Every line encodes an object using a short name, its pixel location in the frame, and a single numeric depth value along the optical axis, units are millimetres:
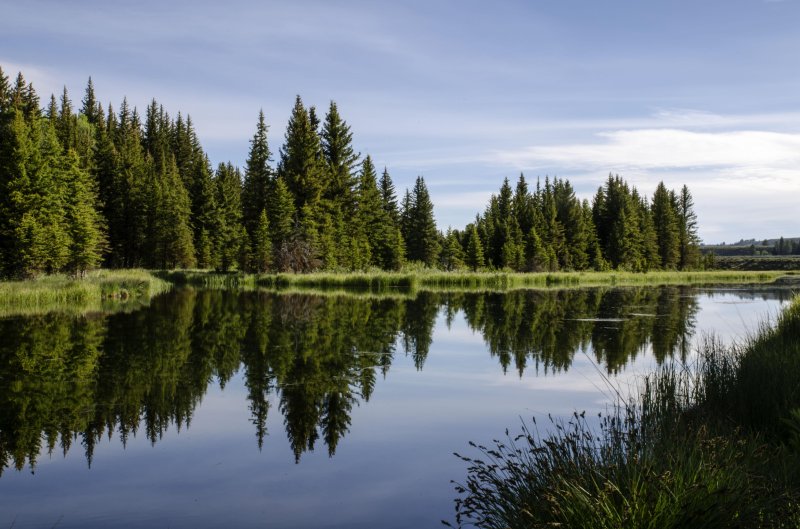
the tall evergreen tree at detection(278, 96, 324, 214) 58969
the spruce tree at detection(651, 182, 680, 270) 82750
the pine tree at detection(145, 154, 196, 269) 63250
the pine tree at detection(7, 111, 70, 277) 36125
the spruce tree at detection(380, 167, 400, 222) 75000
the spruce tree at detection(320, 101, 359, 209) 63031
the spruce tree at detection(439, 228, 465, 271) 68688
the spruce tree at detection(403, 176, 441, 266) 69938
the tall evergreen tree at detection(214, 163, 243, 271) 60188
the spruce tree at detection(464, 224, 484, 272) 68312
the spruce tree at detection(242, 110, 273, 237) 64250
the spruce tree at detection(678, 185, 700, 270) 85875
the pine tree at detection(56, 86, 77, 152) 63378
